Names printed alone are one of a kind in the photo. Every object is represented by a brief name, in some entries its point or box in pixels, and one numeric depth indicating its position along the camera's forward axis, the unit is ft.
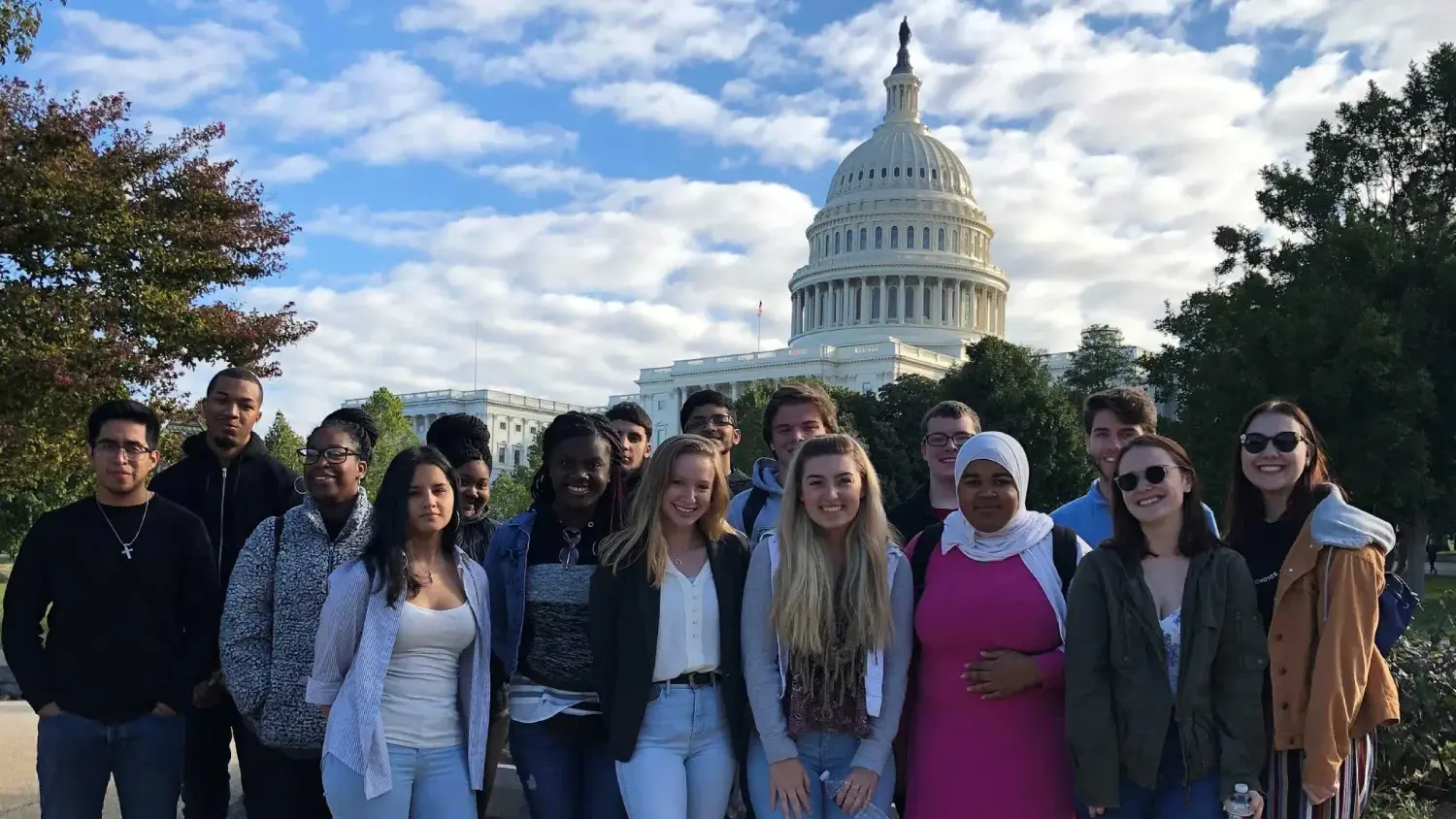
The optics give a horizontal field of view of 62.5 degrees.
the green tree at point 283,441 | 148.05
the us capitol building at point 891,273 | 314.55
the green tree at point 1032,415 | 131.64
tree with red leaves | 39.14
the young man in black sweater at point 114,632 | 15.81
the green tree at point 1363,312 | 79.87
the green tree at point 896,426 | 145.89
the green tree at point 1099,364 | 203.31
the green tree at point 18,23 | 29.89
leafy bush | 22.26
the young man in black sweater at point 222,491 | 18.19
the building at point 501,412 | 374.22
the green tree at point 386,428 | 138.00
